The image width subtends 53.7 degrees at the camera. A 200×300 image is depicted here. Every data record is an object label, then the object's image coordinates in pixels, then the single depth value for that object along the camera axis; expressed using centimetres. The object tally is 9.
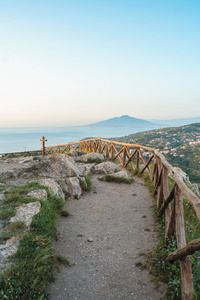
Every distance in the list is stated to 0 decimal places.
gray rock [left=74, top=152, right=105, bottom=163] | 1210
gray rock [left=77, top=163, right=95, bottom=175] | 994
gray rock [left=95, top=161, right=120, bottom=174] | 997
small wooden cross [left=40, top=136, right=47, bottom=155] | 1803
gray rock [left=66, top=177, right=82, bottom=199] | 688
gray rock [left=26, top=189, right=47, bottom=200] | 497
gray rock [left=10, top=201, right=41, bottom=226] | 384
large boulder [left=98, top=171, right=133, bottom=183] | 873
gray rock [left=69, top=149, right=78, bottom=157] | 1345
